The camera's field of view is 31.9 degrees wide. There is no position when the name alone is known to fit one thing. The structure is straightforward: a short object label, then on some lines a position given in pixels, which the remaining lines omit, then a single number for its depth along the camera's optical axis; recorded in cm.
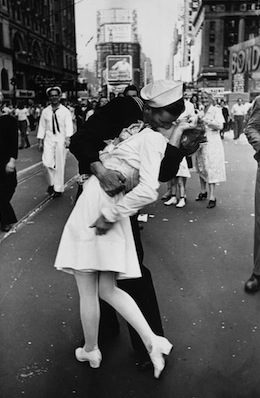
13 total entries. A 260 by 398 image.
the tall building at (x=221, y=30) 12762
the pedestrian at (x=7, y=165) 602
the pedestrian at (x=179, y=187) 750
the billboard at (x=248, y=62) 5477
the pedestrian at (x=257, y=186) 401
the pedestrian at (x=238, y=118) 2089
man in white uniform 858
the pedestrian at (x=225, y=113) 2123
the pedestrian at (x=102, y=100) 1594
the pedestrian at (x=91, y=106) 1585
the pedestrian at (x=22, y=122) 1872
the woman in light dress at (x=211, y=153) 748
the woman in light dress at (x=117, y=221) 239
